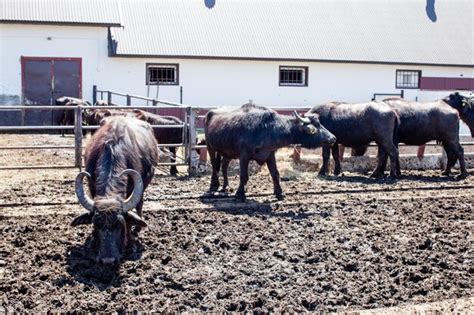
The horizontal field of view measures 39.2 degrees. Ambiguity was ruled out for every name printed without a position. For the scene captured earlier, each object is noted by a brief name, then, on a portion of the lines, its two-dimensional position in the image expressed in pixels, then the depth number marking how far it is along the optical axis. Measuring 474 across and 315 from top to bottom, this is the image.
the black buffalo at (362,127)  13.79
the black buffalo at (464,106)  15.77
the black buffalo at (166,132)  13.86
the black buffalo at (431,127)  14.44
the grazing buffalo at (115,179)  6.86
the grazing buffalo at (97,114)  15.26
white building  25.02
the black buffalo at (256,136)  10.84
